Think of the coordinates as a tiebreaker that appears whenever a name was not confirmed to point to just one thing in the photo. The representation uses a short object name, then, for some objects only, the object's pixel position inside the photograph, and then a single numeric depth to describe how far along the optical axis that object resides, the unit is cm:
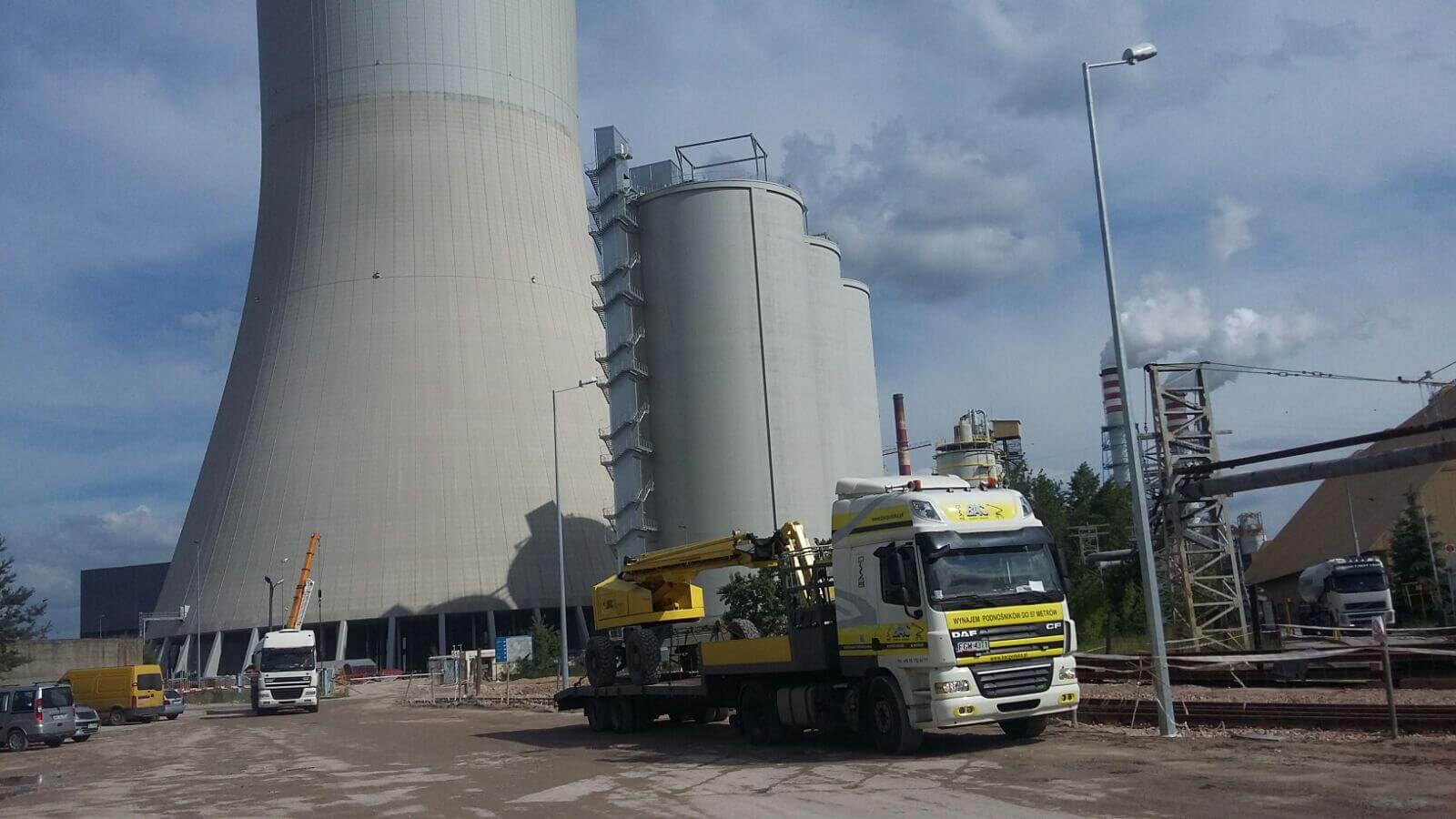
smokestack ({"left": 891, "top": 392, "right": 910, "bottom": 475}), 8162
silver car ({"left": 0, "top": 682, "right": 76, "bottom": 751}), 2552
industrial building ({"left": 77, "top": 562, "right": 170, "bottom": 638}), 12225
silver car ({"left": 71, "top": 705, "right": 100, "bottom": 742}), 2711
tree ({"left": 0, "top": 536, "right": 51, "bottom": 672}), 5438
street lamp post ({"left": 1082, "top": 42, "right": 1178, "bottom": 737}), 1366
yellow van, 3719
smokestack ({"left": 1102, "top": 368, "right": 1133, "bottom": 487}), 7656
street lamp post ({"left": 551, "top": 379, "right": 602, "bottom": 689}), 3212
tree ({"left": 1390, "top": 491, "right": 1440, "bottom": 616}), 4288
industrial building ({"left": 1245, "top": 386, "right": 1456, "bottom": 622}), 4894
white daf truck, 1267
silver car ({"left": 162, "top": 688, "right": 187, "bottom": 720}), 3822
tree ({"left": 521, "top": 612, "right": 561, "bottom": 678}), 4712
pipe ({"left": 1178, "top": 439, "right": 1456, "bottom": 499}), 1744
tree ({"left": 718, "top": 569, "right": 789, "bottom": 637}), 3147
